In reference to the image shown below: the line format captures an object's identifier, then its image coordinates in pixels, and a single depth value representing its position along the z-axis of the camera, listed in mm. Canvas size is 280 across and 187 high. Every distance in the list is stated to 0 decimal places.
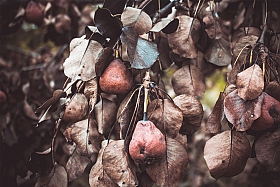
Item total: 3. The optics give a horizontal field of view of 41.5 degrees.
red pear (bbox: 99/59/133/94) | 824
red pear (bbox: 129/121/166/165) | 725
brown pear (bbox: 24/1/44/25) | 1611
